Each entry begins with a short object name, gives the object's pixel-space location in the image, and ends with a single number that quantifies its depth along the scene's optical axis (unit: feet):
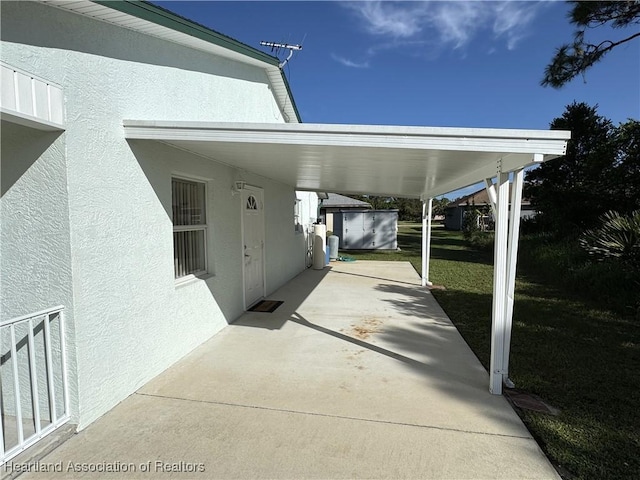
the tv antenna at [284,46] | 26.70
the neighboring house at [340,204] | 83.10
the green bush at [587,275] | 23.97
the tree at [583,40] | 30.27
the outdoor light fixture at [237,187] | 20.12
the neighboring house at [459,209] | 134.26
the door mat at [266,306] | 23.36
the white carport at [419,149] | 10.96
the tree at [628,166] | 37.96
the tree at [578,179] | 41.98
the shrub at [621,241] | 24.80
